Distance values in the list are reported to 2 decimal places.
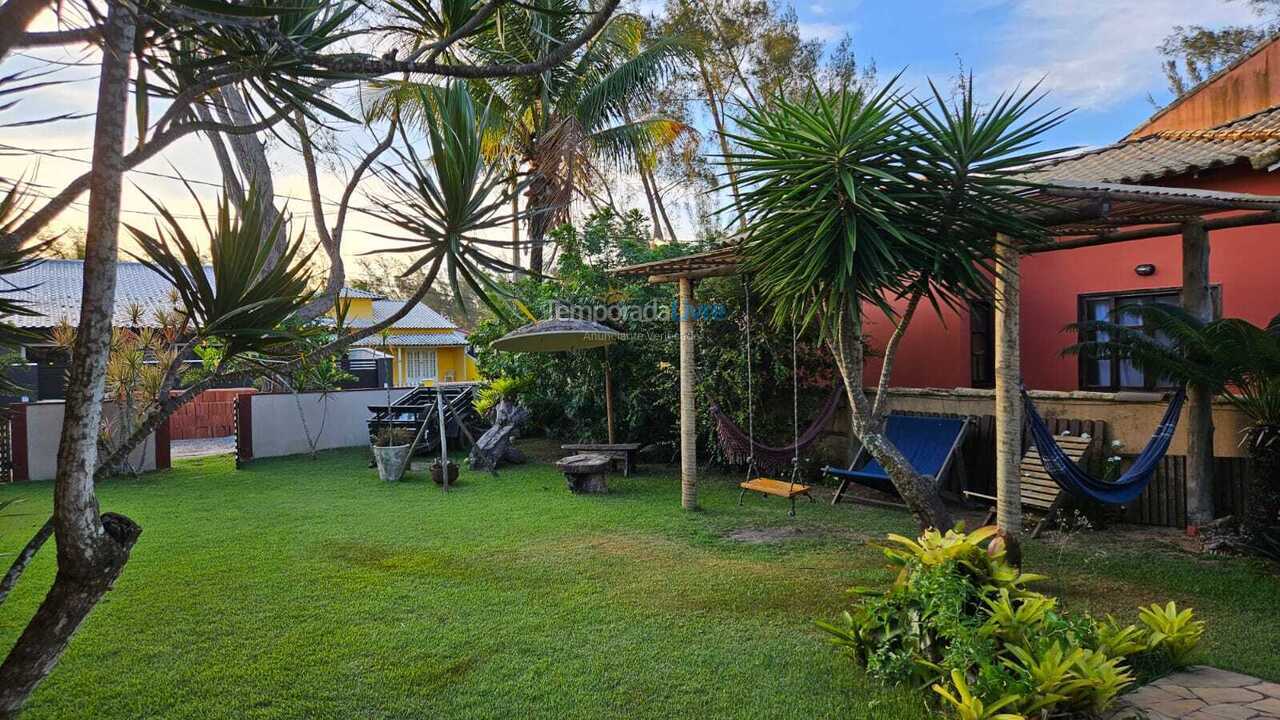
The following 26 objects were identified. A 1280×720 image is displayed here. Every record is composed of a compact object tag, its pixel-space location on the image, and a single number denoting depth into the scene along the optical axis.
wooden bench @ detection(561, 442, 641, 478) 9.91
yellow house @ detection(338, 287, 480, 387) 30.69
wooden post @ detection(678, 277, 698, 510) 7.57
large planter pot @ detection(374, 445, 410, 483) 9.75
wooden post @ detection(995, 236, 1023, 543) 4.75
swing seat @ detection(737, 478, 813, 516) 6.74
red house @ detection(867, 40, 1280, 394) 7.71
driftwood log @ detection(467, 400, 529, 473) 10.59
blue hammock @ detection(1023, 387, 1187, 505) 5.54
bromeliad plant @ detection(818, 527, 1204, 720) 2.80
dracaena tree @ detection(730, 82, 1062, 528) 4.29
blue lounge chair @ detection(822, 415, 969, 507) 7.27
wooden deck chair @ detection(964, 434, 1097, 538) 6.21
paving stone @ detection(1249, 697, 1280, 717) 2.92
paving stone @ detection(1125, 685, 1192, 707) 3.06
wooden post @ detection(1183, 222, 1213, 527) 5.76
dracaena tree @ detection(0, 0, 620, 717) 2.01
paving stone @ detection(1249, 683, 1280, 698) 3.12
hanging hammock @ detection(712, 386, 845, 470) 7.86
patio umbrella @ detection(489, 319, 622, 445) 8.84
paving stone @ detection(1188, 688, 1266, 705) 3.04
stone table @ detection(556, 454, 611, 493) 8.55
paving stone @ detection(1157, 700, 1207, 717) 2.94
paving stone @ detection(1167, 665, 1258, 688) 3.23
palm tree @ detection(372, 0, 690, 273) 12.83
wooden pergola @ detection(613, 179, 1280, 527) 4.68
